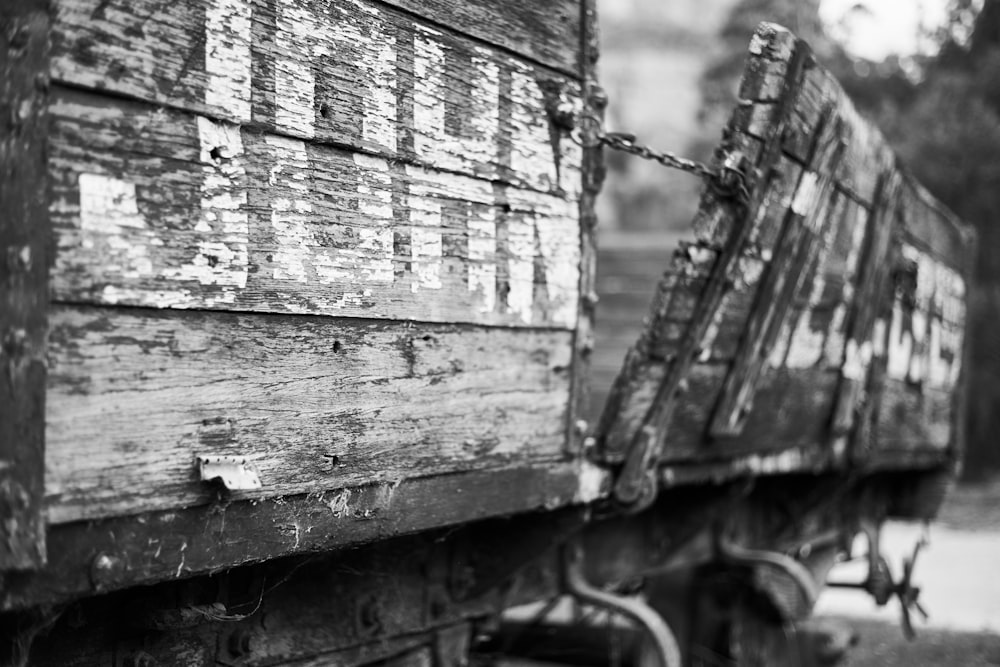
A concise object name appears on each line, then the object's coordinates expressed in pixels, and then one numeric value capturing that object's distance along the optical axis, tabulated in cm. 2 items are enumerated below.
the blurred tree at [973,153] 1221
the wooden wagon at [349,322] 141
